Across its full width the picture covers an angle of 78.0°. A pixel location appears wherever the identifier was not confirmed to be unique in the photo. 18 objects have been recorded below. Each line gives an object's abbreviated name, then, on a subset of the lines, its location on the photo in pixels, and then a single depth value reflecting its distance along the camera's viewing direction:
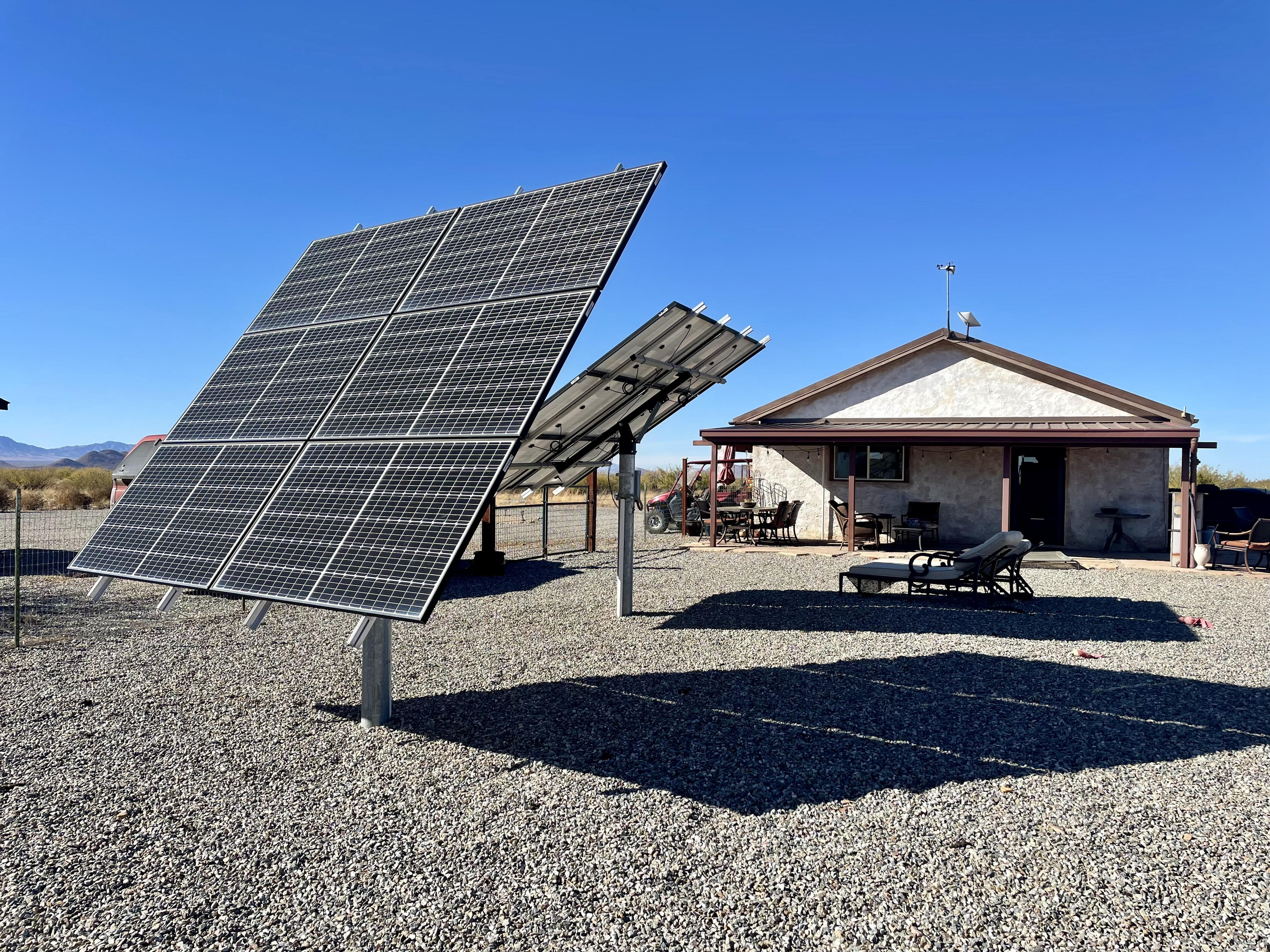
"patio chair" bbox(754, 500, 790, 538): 18.64
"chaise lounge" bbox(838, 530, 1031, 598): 10.78
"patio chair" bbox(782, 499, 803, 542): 19.39
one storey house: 17.89
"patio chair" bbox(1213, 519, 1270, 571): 14.89
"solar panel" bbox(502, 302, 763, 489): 8.61
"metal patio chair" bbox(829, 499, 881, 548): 18.34
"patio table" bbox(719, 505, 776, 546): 19.09
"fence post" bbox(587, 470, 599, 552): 15.65
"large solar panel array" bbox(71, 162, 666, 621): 4.66
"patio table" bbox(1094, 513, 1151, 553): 17.73
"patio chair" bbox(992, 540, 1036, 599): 10.80
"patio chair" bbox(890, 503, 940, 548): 18.14
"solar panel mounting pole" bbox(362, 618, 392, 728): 5.73
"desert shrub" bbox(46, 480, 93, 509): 32.75
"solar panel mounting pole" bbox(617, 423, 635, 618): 9.29
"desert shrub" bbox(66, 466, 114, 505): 35.09
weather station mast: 19.55
